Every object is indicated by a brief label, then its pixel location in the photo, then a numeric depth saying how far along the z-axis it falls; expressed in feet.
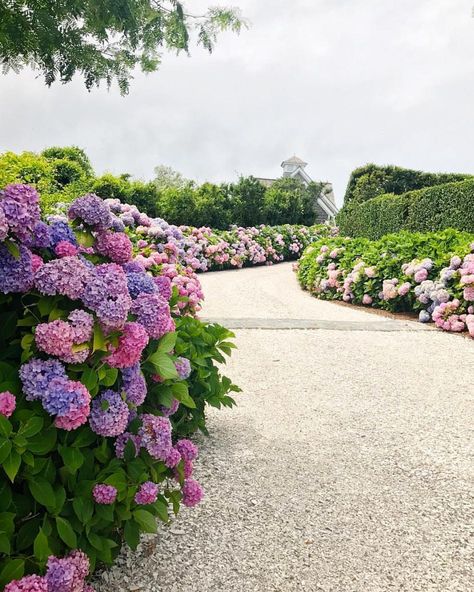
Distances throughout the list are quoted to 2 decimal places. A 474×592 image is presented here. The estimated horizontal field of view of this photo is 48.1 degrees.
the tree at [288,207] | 73.31
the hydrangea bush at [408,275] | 22.49
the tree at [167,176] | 140.35
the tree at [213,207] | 57.41
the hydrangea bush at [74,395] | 5.01
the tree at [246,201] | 66.28
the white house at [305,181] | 117.02
